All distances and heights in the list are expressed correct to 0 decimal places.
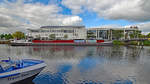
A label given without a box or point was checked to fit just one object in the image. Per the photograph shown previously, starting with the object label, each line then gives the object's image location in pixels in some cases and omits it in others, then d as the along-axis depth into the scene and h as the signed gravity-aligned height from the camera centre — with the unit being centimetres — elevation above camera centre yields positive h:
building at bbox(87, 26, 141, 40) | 12056 +802
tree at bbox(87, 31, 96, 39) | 12700 +588
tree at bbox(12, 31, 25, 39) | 14740 +693
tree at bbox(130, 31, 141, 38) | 12636 +622
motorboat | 1026 -344
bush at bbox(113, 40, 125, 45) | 9790 -393
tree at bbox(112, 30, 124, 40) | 11692 +582
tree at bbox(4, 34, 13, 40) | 16688 +600
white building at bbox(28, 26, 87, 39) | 12112 +873
